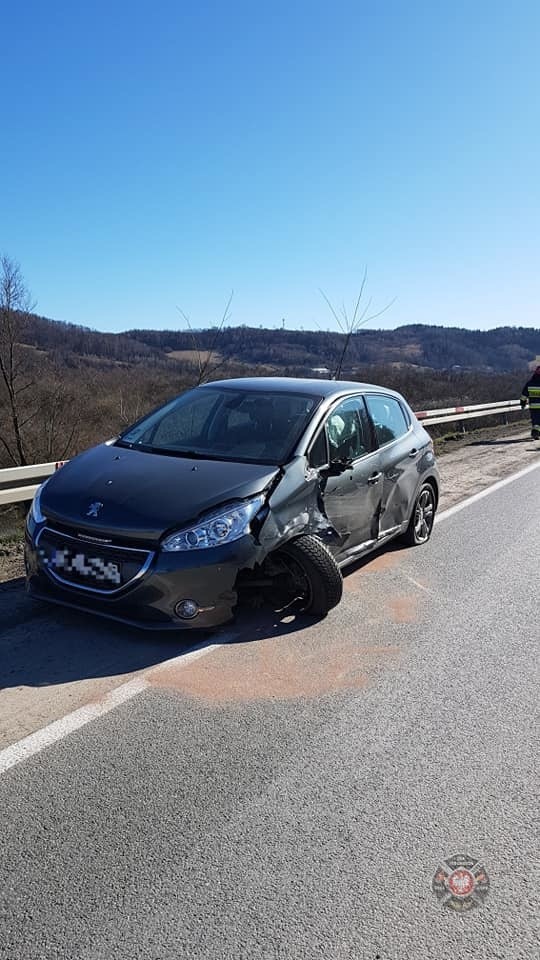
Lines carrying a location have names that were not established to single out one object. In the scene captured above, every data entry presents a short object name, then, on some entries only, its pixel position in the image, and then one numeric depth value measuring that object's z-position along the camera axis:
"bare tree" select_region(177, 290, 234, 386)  15.74
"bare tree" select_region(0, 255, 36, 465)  22.06
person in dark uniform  16.50
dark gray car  4.21
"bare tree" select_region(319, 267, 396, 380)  15.59
